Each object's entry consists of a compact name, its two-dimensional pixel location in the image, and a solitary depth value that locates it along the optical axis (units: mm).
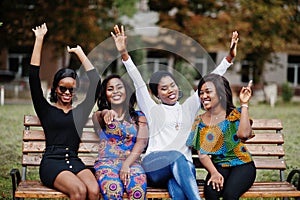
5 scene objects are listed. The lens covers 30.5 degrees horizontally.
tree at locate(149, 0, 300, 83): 17688
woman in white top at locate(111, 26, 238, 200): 4141
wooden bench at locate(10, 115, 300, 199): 4496
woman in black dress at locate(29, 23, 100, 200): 4160
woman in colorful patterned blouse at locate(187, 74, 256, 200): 4219
